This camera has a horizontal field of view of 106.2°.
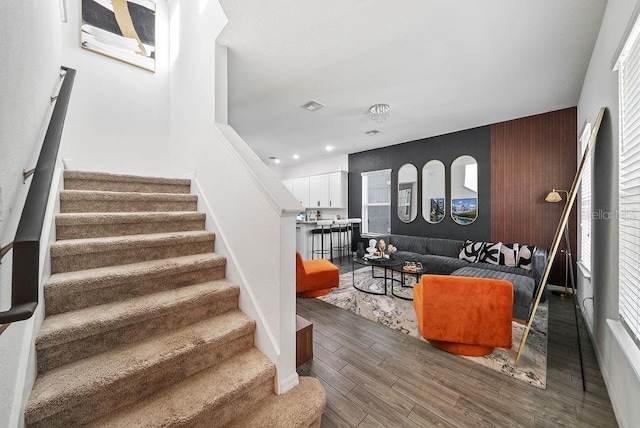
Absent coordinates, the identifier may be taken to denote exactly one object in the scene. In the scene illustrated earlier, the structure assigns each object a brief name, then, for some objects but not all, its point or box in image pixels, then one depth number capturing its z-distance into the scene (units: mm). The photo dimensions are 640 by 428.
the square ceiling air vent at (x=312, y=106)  3617
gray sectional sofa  2801
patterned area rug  1957
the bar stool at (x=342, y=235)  6305
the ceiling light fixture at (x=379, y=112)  3665
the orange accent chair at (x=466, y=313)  2006
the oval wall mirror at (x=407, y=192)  5535
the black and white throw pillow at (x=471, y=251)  4230
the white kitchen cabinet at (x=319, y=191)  7168
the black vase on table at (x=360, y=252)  5491
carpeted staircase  1092
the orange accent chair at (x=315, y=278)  3326
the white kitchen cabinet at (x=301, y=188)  7719
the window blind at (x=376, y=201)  6148
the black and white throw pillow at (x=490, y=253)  4001
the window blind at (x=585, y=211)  2605
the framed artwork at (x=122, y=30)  3047
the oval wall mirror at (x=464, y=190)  4697
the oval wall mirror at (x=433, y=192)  5125
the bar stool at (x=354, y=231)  6656
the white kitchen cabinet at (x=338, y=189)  6824
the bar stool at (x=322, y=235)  5777
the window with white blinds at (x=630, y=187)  1322
